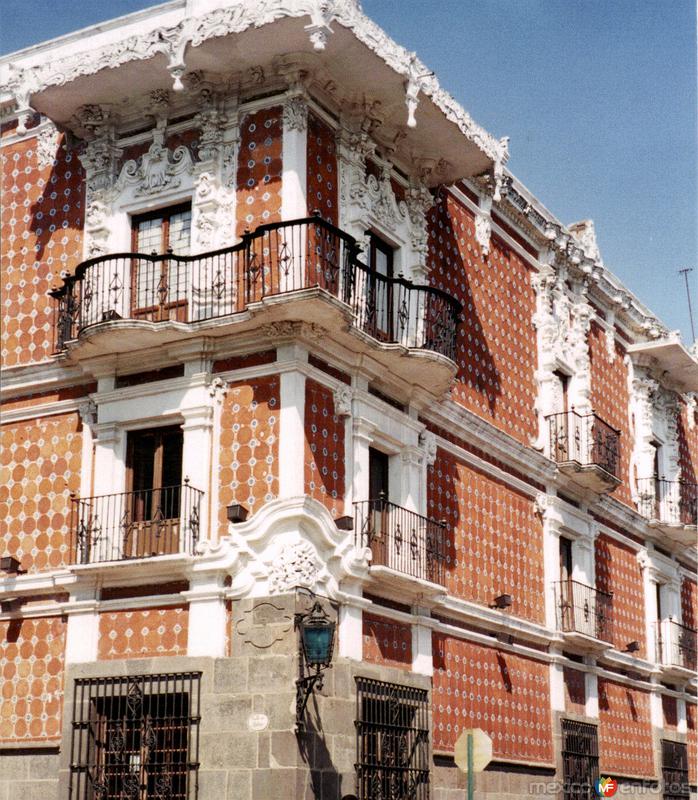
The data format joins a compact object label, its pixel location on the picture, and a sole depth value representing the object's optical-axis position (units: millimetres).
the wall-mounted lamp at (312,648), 16469
